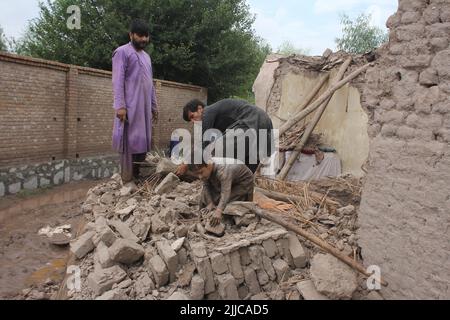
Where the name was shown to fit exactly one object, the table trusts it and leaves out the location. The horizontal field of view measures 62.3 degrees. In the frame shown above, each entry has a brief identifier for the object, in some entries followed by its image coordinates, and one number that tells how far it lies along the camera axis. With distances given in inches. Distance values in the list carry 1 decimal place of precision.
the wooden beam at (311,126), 256.7
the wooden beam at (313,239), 113.4
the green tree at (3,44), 661.9
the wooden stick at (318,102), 242.1
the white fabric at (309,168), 263.0
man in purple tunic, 168.6
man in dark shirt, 153.9
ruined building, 99.6
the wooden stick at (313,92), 278.7
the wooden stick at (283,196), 164.0
